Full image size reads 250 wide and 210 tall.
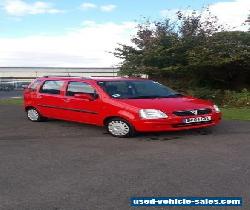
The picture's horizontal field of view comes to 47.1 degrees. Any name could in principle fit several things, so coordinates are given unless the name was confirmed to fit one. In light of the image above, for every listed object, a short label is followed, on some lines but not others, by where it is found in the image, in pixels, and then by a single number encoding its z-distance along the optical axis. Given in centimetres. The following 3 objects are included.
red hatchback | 599
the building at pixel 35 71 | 3977
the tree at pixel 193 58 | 1168
